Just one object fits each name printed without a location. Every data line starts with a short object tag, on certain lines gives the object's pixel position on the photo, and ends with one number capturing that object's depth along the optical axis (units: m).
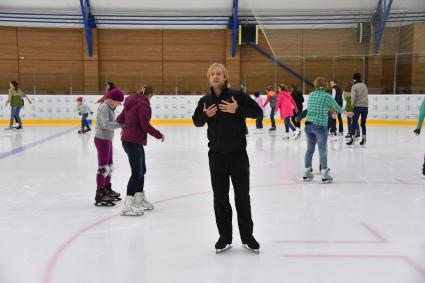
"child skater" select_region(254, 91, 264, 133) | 14.00
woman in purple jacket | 4.27
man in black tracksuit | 3.17
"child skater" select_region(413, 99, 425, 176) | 6.08
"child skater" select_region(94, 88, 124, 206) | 4.61
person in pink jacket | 11.73
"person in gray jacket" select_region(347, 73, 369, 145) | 9.86
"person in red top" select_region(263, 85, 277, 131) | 13.73
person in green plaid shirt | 5.95
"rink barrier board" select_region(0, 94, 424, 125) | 16.11
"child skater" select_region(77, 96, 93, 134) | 12.55
